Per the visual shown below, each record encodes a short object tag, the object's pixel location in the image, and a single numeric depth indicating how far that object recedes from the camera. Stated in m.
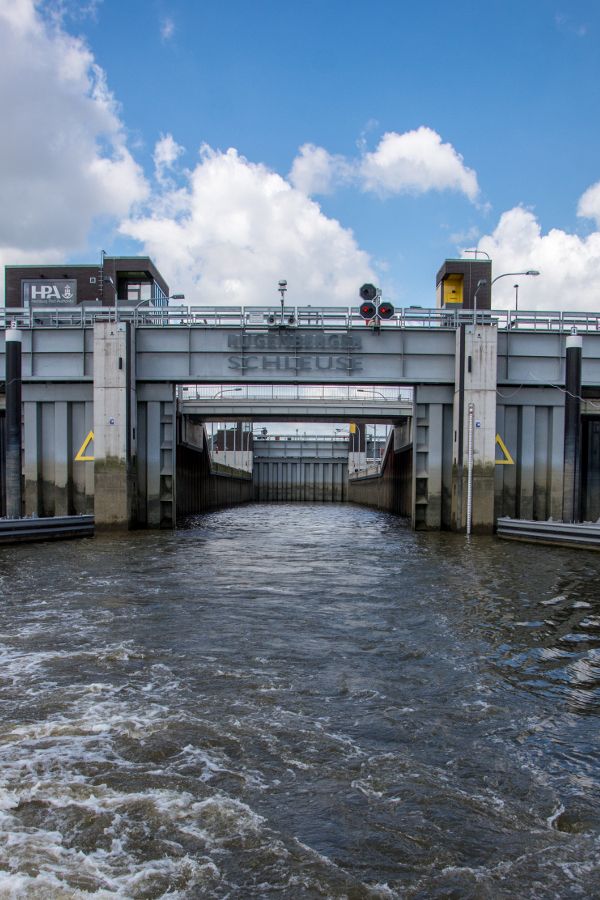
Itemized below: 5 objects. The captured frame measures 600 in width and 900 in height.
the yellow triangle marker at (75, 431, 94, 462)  30.28
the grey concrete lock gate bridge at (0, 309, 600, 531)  30.67
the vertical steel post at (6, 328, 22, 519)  26.41
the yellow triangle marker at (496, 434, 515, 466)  30.42
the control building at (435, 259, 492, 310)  55.12
